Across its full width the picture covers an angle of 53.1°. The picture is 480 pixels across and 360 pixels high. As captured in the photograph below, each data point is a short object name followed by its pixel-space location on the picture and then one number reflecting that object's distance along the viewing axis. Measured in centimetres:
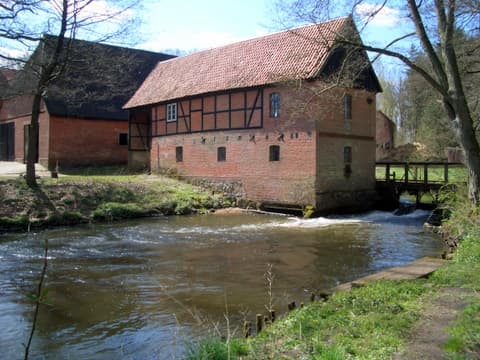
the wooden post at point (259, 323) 541
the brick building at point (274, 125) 1942
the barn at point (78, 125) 2734
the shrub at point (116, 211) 1758
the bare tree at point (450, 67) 1180
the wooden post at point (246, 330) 521
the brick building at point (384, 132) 4159
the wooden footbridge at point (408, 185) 1945
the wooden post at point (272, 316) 568
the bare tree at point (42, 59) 1617
